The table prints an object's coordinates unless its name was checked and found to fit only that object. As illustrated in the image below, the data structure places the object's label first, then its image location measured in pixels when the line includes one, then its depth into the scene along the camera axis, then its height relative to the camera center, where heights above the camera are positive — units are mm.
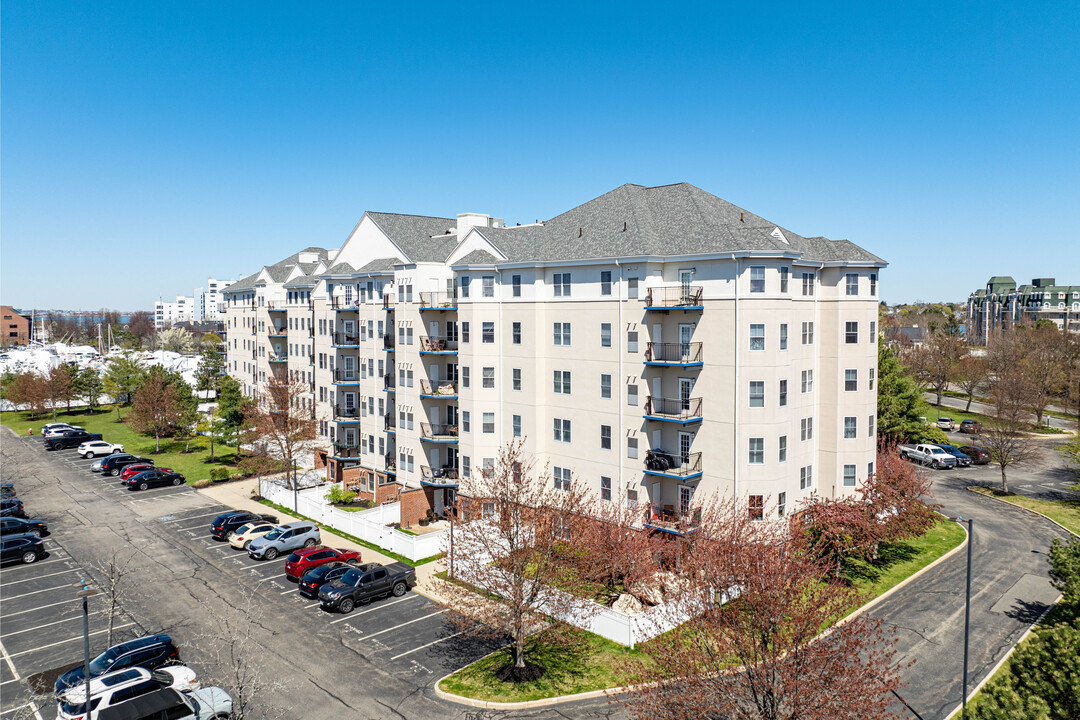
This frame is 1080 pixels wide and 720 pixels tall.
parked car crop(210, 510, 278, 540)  42688 -12777
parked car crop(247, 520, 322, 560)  39500 -13063
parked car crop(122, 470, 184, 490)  55281 -12738
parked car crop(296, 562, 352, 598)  33688 -13032
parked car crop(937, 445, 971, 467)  64438 -13664
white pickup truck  63594 -13466
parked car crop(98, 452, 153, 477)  60750 -12263
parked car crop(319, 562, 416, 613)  32250 -13246
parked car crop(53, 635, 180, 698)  24703 -13017
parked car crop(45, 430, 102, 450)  71562 -11678
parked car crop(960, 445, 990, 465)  65125 -13732
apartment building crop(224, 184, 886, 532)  34375 -1793
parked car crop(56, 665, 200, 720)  22547 -12935
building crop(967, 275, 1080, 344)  149625 +3488
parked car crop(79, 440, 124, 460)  67438 -12025
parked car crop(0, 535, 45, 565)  38531 -12835
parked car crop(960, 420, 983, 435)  68438 -12648
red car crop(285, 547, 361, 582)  35844 -12980
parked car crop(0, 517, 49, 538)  42094 -12648
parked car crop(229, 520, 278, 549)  41219 -13036
